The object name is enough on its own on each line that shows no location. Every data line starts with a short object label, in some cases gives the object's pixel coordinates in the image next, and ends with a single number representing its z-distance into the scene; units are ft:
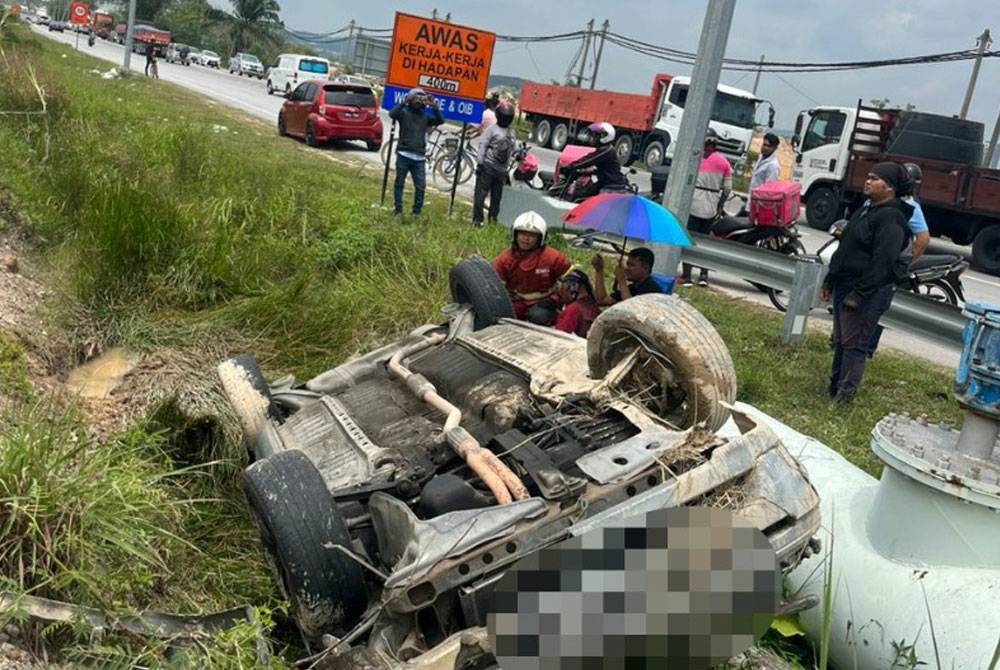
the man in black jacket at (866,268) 18.57
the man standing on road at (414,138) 33.60
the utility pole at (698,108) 19.84
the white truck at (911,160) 49.73
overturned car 8.71
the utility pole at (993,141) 85.86
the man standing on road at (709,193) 32.63
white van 109.40
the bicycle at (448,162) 47.85
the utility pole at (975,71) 89.94
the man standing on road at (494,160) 33.92
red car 61.82
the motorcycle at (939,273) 27.35
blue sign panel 34.71
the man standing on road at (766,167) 37.99
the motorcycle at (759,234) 32.24
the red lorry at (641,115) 76.13
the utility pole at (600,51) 143.80
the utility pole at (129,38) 94.86
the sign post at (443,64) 34.12
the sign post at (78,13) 99.30
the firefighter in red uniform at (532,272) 18.89
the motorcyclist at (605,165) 34.96
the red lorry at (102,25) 235.93
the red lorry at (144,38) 161.48
